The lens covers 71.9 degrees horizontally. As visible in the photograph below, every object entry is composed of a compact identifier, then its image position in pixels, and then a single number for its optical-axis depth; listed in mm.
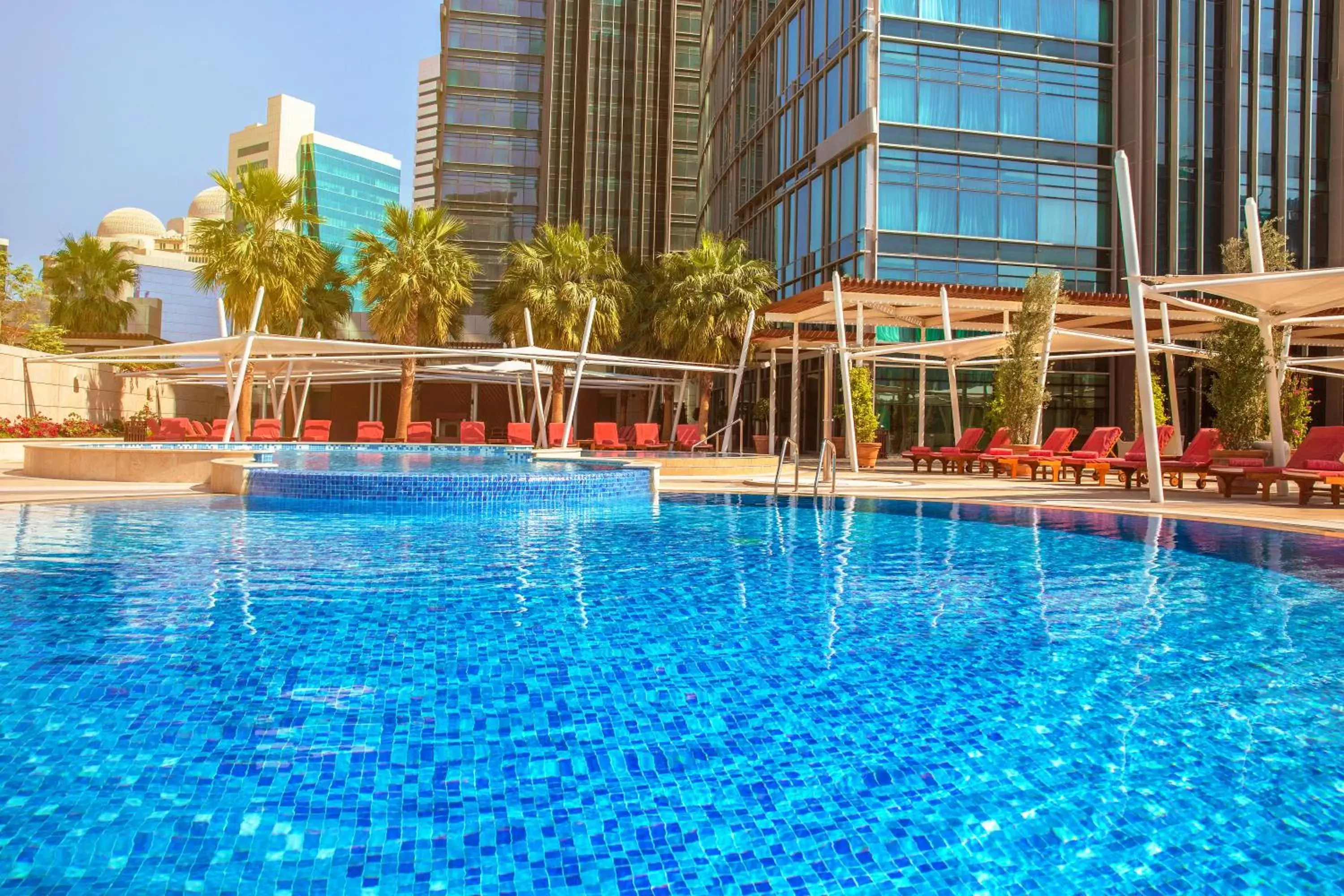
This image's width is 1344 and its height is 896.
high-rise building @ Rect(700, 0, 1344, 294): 25188
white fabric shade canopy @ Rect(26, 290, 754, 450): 16703
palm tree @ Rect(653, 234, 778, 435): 24922
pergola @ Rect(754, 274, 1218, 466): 17891
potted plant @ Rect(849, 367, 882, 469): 19641
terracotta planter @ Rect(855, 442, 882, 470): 19750
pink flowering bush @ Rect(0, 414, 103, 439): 21016
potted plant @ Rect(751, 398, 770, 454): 28950
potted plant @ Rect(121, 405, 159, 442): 23250
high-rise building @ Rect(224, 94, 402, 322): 143875
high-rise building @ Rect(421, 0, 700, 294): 47906
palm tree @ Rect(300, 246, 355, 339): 28078
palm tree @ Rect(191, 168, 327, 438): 22312
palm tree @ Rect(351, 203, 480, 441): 24031
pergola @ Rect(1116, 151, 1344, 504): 10938
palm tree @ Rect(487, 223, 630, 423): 24938
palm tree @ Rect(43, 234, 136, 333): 32375
